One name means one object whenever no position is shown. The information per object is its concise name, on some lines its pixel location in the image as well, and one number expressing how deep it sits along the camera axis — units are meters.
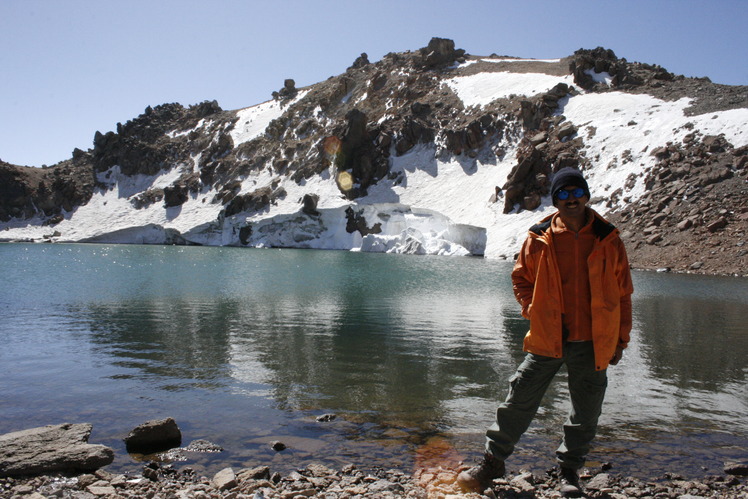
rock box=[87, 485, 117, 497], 4.77
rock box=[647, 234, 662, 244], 40.31
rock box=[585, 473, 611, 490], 5.01
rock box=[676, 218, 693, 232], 39.16
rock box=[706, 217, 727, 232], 37.25
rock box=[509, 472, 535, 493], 4.86
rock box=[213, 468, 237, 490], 4.89
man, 4.60
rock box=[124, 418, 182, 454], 6.00
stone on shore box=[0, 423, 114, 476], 5.32
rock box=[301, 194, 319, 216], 73.25
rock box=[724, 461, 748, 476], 5.42
